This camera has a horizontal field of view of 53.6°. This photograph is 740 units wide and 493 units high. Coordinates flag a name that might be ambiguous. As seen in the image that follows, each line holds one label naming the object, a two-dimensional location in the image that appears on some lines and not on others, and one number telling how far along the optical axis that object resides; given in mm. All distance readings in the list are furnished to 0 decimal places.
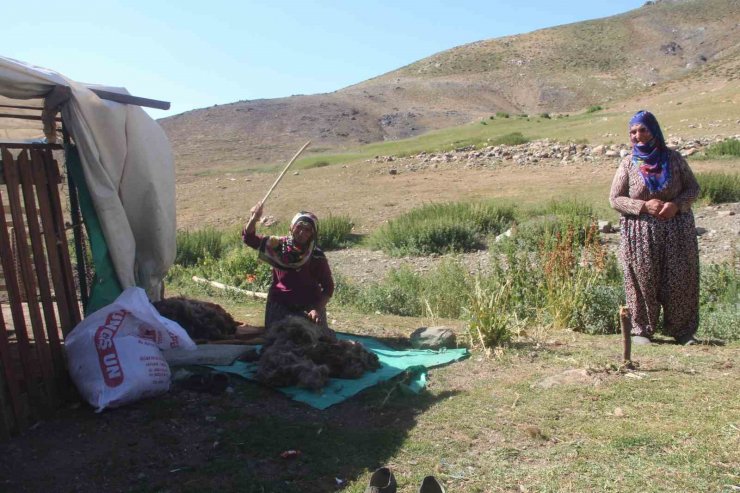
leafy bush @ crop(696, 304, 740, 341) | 5645
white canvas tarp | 4527
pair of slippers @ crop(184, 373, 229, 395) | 4445
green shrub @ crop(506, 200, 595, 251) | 9352
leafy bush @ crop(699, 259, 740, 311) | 6512
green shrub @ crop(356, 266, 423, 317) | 7797
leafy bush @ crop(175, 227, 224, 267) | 10781
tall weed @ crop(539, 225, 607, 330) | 6344
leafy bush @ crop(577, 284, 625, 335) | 6332
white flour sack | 4125
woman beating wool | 5541
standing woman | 5344
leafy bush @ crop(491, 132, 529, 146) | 23466
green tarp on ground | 4457
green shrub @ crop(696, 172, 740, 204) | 11695
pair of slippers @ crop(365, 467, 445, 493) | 3008
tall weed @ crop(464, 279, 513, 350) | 5355
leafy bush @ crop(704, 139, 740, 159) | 15711
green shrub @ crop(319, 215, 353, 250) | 12141
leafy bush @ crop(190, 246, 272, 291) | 8789
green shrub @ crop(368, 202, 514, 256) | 10961
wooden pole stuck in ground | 4457
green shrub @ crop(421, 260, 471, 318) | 7457
